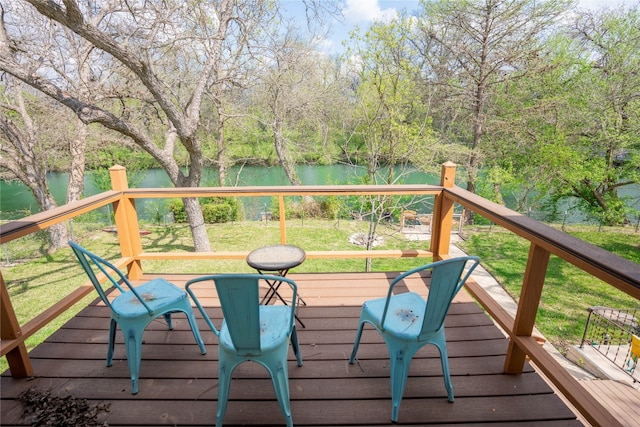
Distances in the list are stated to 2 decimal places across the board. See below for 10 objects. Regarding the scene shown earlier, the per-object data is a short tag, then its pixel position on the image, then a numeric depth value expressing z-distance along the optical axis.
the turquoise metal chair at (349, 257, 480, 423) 1.49
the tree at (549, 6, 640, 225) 10.05
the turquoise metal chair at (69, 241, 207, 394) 1.77
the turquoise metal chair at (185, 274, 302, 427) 1.33
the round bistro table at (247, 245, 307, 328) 2.21
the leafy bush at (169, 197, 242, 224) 12.61
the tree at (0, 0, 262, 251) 5.24
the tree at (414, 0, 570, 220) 9.57
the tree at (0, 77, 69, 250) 7.36
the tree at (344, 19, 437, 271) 5.67
